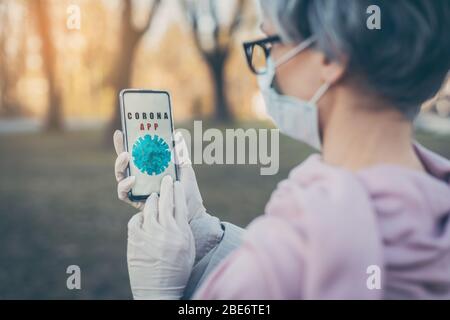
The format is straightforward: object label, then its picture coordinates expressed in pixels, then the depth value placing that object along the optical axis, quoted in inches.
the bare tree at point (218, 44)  235.8
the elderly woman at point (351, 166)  32.2
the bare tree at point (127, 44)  231.3
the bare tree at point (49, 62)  233.8
